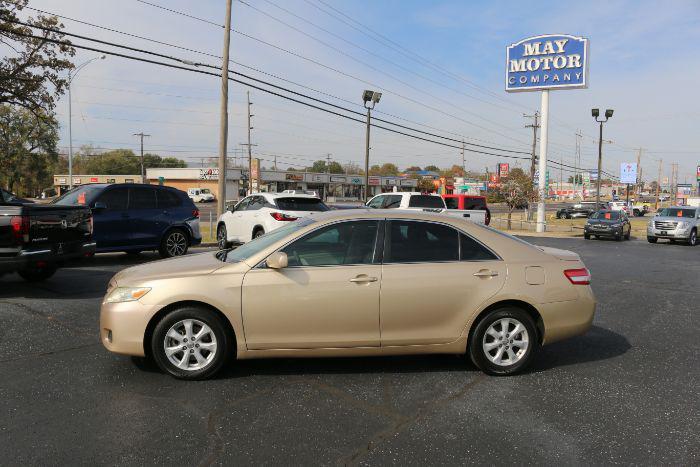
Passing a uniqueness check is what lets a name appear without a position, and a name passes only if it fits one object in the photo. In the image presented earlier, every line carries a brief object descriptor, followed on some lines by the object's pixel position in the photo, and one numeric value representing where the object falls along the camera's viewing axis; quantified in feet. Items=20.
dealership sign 112.88
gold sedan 14.66
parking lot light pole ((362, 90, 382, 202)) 99.44
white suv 42.39
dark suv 36.45
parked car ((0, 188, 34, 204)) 50.01
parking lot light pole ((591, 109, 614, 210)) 119.85
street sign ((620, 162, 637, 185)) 270.05
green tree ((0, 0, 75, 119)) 75.91
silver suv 75.25
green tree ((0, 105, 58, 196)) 190.90
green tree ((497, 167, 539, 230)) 114.42
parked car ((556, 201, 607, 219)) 170.40
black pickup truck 24.38
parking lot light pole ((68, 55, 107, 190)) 124.02
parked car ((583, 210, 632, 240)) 82.16
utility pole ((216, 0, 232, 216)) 62.59
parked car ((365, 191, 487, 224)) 59.52
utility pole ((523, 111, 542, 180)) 166.50
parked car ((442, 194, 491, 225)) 73.61
